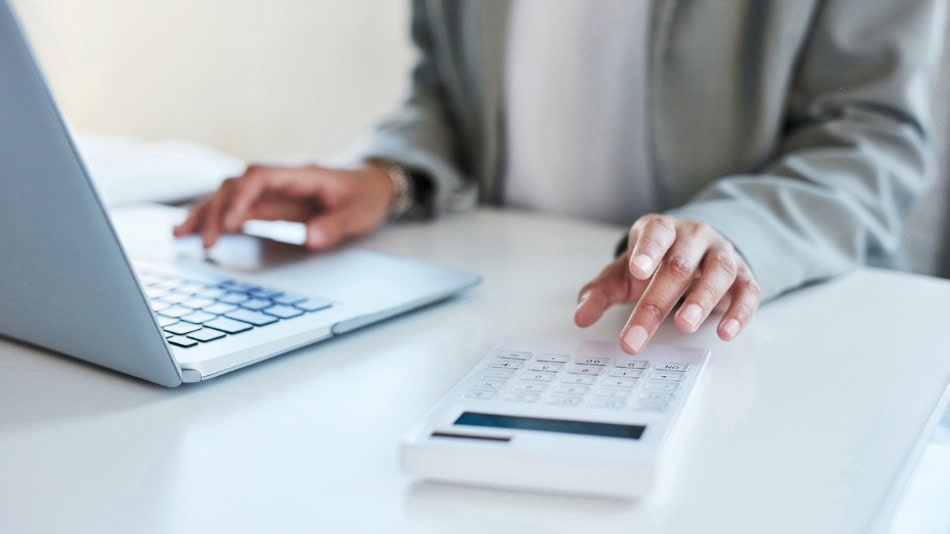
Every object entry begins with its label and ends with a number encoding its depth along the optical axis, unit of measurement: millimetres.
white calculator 404
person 714
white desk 402
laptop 451
